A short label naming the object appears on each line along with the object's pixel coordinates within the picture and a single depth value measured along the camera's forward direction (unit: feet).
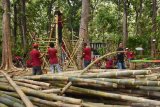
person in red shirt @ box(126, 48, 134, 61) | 84.57
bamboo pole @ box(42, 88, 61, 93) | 20.52
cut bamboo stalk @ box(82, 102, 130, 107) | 18.56
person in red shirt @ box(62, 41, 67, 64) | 63.10
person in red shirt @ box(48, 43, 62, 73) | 49.24
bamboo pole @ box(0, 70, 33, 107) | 17.85
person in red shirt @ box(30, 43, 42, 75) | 46.29
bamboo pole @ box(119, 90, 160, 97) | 19.12
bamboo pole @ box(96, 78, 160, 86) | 18.85
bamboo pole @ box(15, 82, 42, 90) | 21.16
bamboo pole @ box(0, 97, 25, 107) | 18.91
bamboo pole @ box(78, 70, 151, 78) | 19.78
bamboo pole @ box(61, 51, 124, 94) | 20.53
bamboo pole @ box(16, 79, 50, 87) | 21.39
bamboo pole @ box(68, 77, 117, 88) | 19.22
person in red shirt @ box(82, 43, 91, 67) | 57.57
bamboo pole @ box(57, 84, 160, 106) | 18.07
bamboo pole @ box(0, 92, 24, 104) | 19.54
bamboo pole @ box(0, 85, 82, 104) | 18.28
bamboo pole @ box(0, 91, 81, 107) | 18.33
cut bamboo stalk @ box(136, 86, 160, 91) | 18.97
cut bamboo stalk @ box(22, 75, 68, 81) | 21.52
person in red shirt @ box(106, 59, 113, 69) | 65.27
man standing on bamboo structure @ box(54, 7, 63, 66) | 61.11
